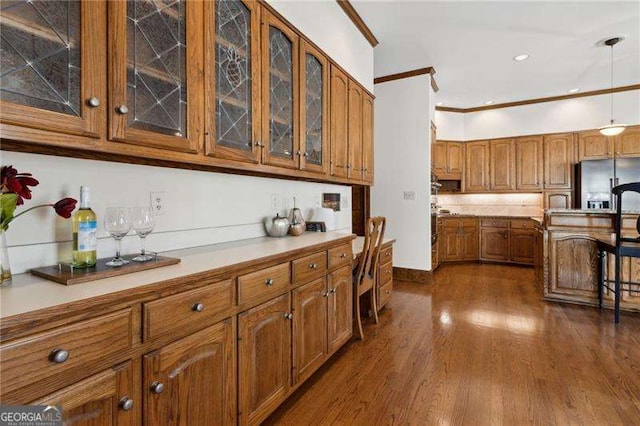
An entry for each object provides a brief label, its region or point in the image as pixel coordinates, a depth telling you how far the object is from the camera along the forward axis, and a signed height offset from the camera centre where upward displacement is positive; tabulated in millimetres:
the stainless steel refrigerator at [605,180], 4949 +454
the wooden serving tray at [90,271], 1016 -206
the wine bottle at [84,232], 1142 -74
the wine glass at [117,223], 1232 -45
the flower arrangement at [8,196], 988 +51
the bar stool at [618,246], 2802 -359
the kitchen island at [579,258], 3291 -543
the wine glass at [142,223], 1303 -47
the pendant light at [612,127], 3785 +1056
